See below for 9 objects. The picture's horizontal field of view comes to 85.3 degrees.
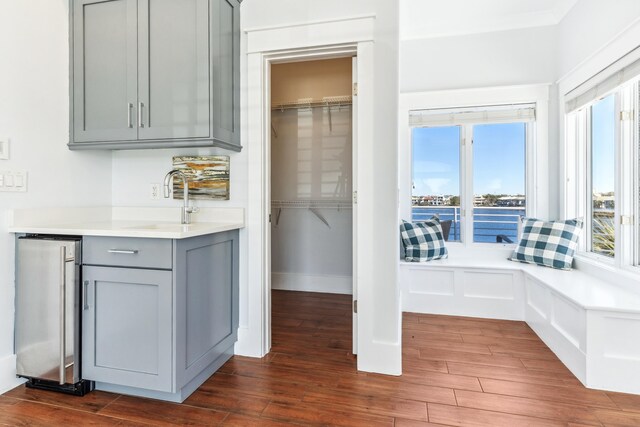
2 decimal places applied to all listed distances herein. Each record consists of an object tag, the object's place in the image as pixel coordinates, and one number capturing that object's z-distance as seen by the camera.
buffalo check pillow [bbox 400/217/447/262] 3.28
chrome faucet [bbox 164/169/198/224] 2.25
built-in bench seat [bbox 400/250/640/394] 1.92
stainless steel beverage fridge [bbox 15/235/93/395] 1.81
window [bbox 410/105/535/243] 3.49
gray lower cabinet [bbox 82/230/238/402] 1.73
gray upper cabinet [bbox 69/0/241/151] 2.05
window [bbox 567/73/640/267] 2.39
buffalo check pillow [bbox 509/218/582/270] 2.95
